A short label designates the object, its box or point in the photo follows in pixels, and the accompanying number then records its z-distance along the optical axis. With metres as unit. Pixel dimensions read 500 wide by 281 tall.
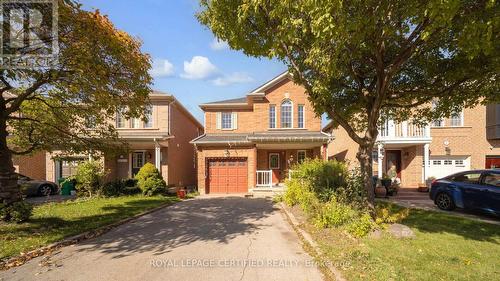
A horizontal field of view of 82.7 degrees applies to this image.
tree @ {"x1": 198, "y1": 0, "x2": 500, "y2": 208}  5.32
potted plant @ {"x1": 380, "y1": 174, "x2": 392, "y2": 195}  14.88
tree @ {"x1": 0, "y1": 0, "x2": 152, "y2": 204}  7.13
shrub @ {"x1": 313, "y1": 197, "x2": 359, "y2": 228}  7.58
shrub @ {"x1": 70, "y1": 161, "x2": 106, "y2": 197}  16.22
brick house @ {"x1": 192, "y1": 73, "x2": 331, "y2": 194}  19.25
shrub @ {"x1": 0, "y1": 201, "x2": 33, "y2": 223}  7.96
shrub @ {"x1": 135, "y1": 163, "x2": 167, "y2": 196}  16.83
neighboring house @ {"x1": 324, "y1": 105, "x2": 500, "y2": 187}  18.61
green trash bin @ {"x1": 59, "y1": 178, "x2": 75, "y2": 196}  18.50
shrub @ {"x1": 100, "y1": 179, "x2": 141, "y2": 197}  16.55
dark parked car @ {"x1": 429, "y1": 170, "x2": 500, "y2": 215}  9.47
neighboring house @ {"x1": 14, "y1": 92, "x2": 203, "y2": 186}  18.67
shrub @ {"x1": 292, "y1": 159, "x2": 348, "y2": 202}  9.85
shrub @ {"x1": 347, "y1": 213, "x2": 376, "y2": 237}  6.83
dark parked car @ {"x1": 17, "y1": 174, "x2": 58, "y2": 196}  16.91
